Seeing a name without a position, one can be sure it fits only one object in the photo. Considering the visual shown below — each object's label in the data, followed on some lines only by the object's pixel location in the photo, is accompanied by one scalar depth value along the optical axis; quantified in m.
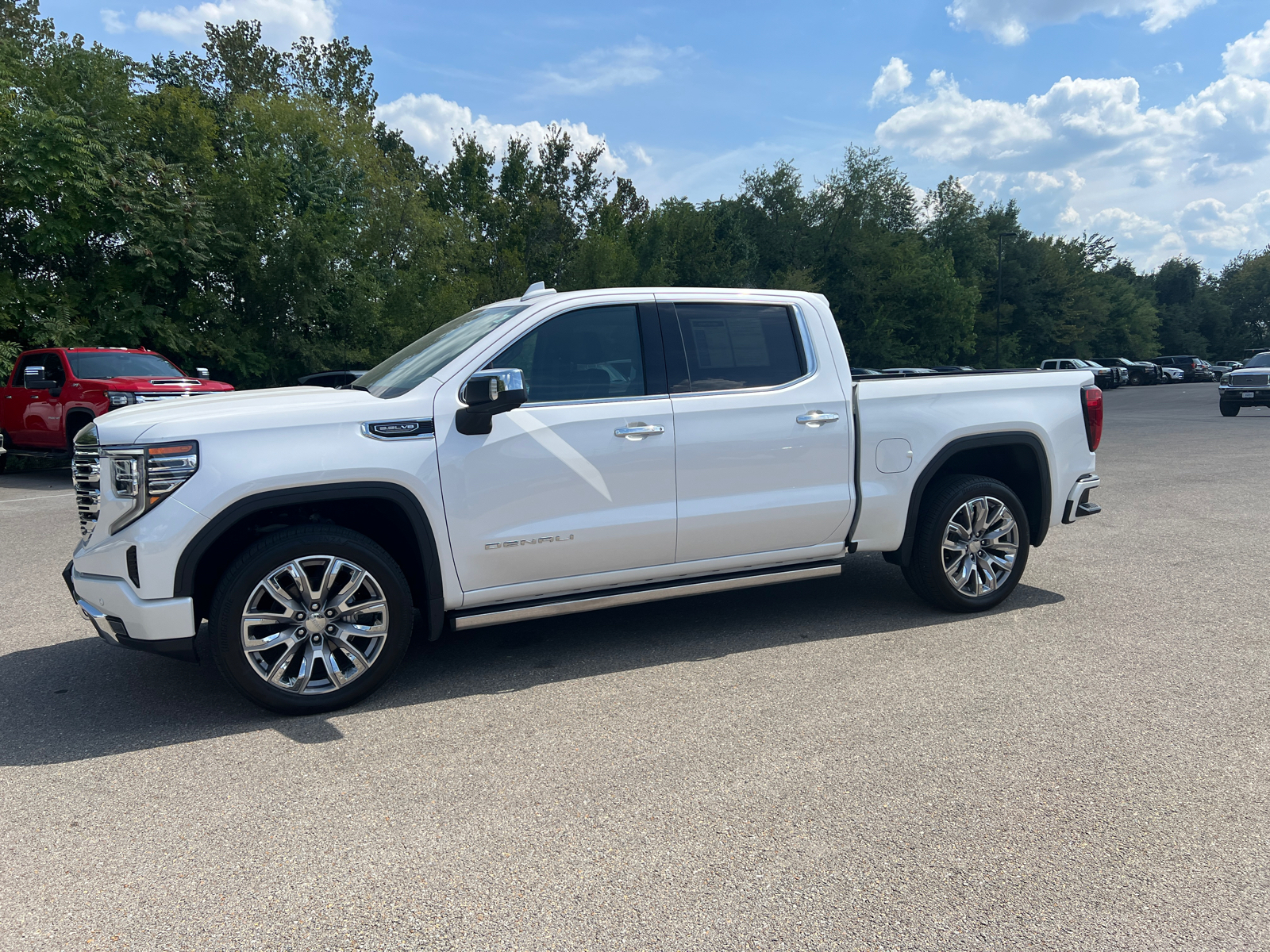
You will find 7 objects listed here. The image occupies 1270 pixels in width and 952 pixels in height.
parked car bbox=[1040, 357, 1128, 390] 48.55
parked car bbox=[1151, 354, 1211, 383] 68.50
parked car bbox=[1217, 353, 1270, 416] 24.02
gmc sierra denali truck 4.01
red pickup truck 13.48
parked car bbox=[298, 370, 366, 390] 21.50
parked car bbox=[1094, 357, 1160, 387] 61.78
